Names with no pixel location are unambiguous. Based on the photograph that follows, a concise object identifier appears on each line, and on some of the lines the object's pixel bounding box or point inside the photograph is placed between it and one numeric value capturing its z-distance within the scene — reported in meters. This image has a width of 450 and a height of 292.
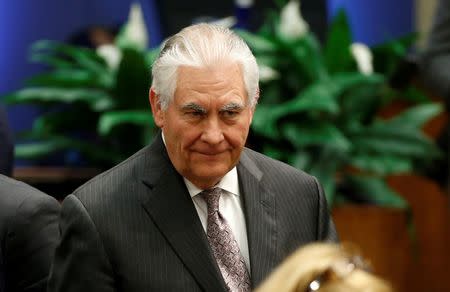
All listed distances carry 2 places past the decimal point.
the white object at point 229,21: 11.91
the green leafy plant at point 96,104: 10.22
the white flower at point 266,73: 10.20
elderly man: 4.90
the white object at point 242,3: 12.29
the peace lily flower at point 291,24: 10.89
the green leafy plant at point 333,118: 10.02
